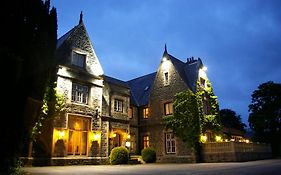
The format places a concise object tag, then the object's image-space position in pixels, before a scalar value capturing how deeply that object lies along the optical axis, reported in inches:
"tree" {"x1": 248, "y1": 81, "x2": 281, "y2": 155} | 979.9
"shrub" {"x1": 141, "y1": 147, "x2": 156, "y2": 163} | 686.2
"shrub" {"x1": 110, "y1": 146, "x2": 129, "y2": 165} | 583.9
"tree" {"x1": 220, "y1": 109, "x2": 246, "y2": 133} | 1440.6
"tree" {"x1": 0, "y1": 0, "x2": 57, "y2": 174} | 218.0
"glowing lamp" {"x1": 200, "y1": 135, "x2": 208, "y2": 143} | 696.7
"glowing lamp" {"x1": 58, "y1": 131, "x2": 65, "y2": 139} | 531.6
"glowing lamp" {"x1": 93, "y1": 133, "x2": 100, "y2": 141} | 599.5
